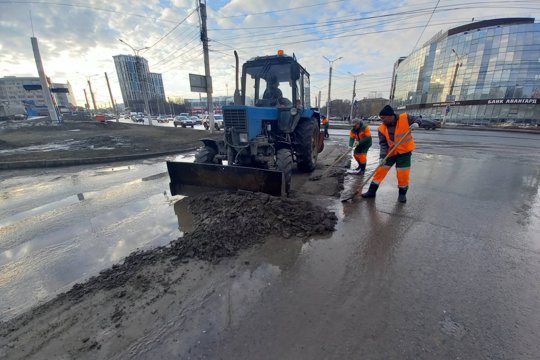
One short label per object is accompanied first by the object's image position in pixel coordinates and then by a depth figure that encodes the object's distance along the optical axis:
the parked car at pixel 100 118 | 33.83
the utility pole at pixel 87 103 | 75.20
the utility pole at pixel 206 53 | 14.84
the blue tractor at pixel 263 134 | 4.51
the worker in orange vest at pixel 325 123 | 13.02
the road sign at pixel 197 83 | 15.11
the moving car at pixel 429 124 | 27.25
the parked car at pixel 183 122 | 30.16
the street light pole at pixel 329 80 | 32.22
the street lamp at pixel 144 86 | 25.91
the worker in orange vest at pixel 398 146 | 4.48
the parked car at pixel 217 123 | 24.22
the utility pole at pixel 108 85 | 48.94
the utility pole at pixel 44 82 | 26.97
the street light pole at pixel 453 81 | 39.42
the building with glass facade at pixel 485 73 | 35.38
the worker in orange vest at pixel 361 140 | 6.66
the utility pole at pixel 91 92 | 60.88
